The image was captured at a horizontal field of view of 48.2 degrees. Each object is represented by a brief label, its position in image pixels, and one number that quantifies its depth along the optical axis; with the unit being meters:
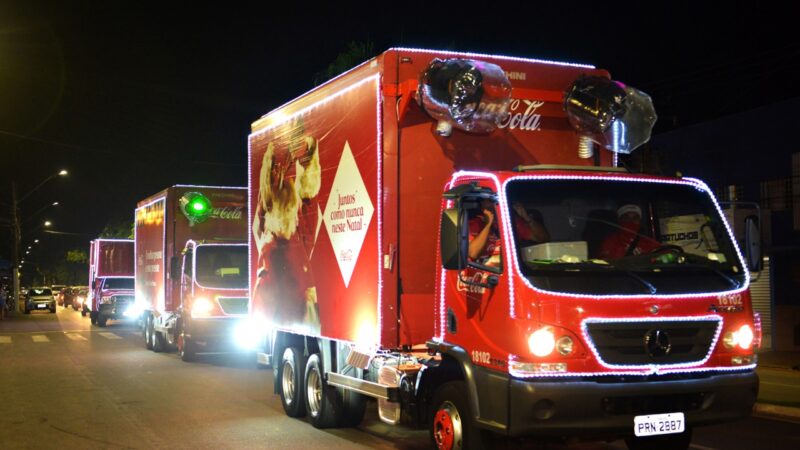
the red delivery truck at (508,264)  6.21
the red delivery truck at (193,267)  18.88
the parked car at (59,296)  76.27
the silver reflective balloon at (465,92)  7.53
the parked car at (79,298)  48.43
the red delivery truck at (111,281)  34.22
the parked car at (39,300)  52.38
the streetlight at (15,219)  54.03
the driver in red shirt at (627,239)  6.79
